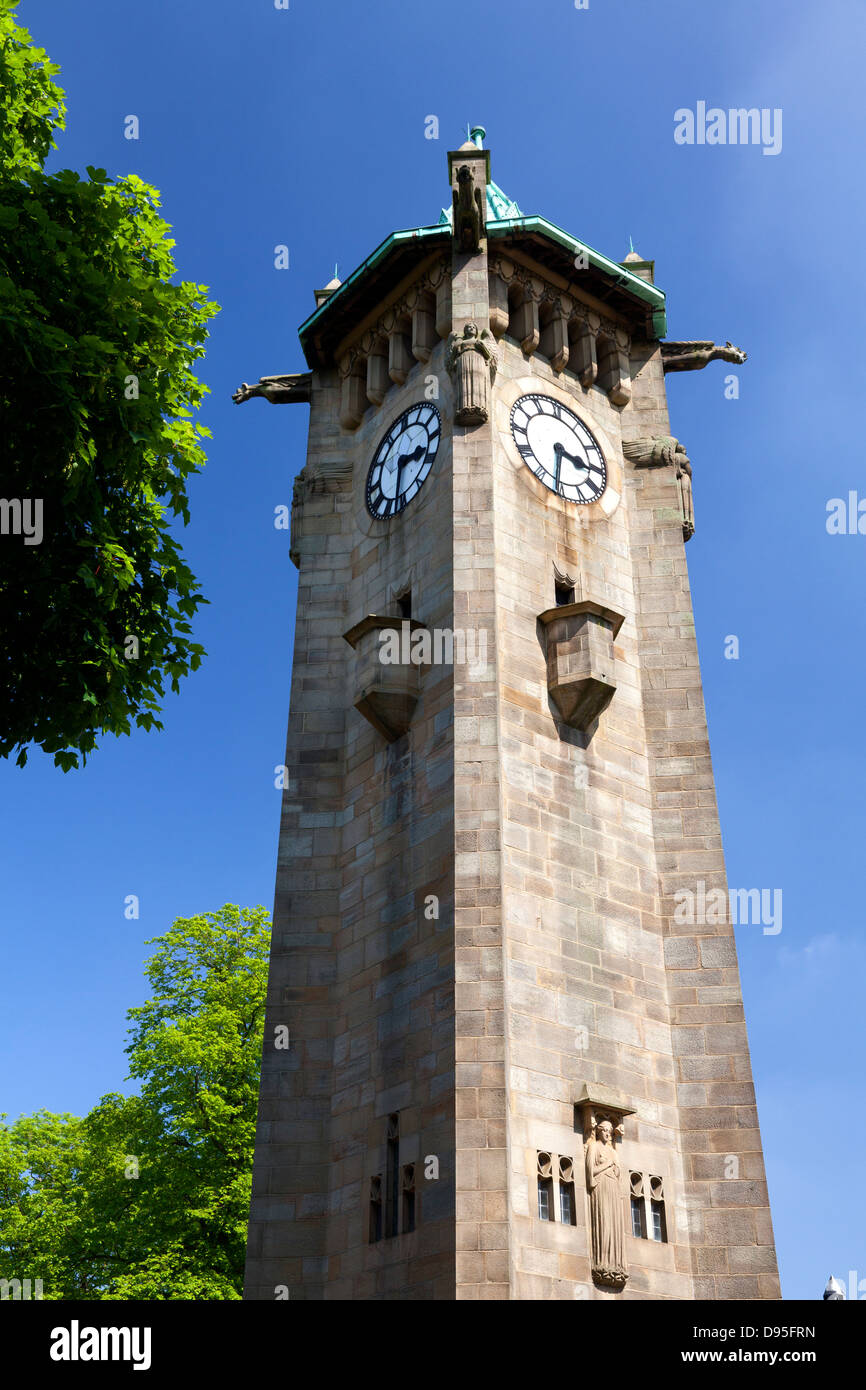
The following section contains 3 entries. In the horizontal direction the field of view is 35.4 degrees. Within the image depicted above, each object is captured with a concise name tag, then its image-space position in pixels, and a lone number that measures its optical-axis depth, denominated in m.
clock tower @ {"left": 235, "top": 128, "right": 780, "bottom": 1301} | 22.28
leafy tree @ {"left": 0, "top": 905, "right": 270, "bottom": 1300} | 33.16
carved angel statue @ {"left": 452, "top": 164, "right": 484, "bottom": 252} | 29.94
